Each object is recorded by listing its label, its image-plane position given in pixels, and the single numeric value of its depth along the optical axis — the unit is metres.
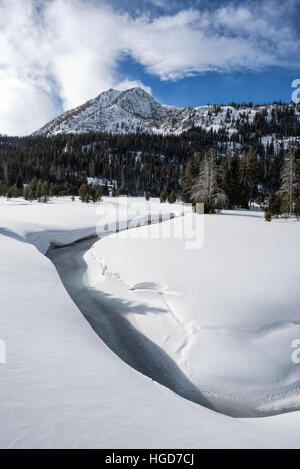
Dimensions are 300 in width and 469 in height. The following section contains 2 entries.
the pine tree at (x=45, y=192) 54.44
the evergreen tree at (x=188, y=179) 49.99
